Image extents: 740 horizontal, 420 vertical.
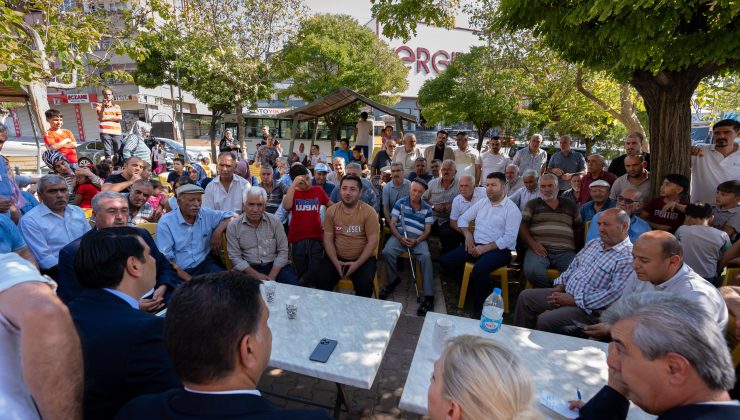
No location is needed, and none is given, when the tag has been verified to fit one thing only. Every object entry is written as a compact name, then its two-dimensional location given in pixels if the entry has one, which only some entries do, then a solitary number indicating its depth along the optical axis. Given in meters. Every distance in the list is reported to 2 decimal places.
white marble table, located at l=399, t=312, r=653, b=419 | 1.99
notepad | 1.83
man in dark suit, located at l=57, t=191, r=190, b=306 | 2.87
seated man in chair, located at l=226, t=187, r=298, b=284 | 4.04
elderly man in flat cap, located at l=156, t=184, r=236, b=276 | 3.87
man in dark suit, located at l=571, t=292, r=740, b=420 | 1.30
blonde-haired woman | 1.12
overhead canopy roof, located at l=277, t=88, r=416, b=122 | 8.93
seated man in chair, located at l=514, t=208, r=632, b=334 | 3.15
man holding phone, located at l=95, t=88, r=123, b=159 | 8.33
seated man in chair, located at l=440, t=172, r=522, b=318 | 4.34
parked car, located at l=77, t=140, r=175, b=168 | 14.12
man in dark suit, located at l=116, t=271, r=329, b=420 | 1.12
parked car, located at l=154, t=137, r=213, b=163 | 15.41
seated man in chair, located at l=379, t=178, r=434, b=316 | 4.73
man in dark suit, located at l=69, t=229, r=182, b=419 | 1.45
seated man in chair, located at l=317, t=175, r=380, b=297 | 4.24
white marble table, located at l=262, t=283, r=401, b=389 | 2.16
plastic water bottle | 2.53
